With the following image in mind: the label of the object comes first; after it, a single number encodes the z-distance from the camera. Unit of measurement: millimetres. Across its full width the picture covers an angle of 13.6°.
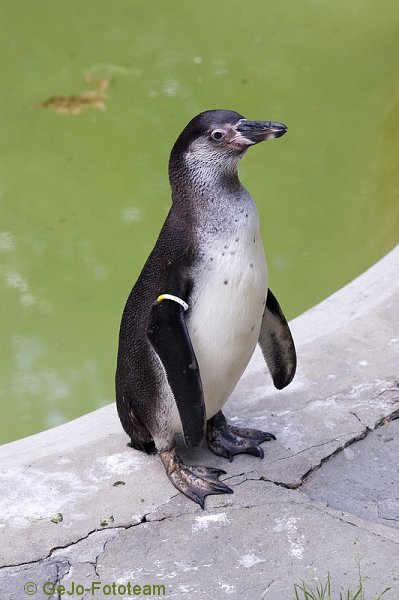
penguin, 4028
